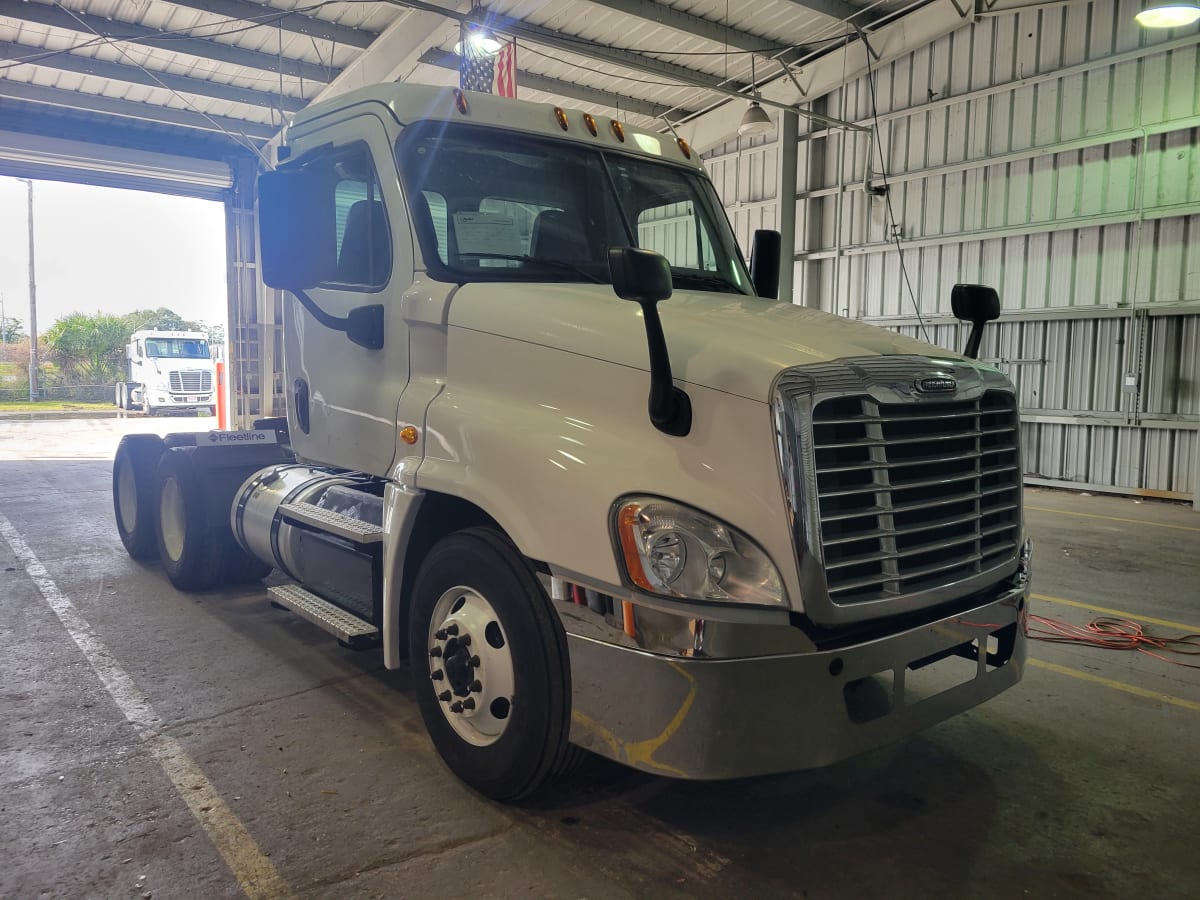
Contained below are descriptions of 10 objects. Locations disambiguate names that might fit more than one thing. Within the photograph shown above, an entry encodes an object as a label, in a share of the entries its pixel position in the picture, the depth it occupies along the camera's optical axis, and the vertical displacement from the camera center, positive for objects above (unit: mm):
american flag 10844 +3755
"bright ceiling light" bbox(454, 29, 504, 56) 10930 +4085
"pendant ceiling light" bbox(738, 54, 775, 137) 13219 +3849
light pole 34312 +1758
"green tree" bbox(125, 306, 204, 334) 48281 +2718
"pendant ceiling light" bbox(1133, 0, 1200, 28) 8711 +3683
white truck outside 29562 -231
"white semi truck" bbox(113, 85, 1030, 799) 2533 -304
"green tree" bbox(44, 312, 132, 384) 39094 +872
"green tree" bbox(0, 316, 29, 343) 43344 +1710
